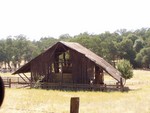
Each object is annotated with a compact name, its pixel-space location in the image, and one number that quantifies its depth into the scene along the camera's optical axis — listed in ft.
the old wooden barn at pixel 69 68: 122.03
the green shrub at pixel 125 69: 144.97
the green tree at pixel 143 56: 300.61
